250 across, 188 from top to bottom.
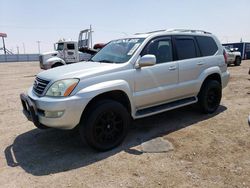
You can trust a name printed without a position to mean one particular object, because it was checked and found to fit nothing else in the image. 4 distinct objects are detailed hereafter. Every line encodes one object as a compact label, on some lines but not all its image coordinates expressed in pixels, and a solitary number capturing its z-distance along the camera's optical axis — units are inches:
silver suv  111.4
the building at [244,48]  908.3
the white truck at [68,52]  490.8
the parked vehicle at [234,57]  597.7
